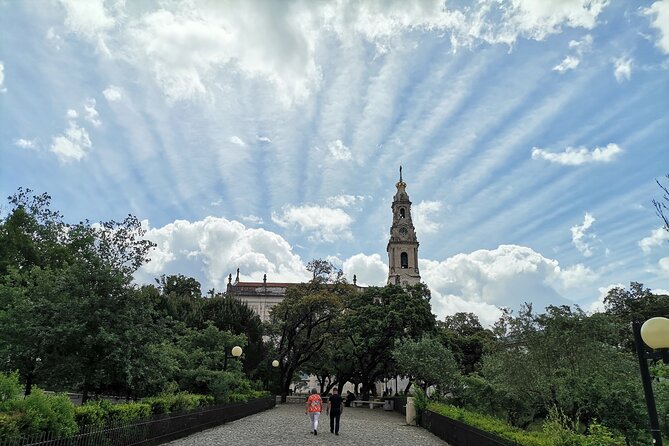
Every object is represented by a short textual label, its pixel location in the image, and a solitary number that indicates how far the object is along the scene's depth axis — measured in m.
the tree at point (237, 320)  33.81
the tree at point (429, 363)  27.81
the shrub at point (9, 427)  6.69
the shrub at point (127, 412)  9.97
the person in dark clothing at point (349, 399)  37.77
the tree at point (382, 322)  37.06
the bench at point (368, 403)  37.30
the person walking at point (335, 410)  17.05
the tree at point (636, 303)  40.69
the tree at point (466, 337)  50.41
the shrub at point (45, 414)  7.29
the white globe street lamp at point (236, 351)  19.29
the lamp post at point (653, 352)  6.91
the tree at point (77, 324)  12.88
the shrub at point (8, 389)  7.64
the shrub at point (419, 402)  21.70
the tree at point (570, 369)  13.25
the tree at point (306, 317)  37.82
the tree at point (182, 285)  60.97
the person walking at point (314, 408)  16.55
